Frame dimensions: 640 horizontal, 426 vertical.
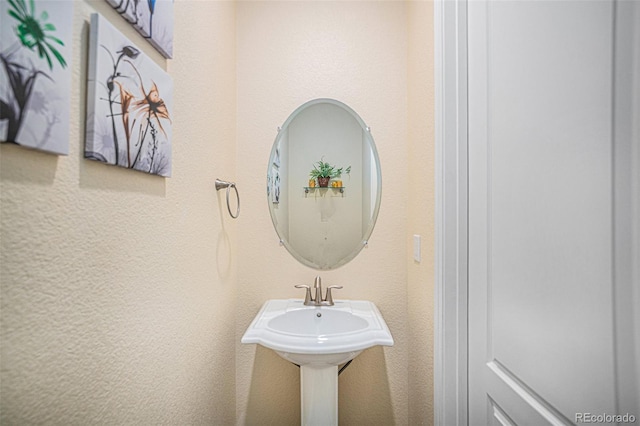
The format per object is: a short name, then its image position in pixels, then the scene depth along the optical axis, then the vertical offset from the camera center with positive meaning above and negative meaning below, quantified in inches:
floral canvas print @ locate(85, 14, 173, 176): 25.6 +10.0
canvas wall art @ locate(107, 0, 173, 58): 29.7 +19.4
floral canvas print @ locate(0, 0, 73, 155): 18.2 +8.5
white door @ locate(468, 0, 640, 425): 24.2 +0.0
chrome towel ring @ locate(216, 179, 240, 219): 55.4 +5.4
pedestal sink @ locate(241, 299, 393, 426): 48.2 -18.8
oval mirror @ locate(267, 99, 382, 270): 68.3 +7.0
